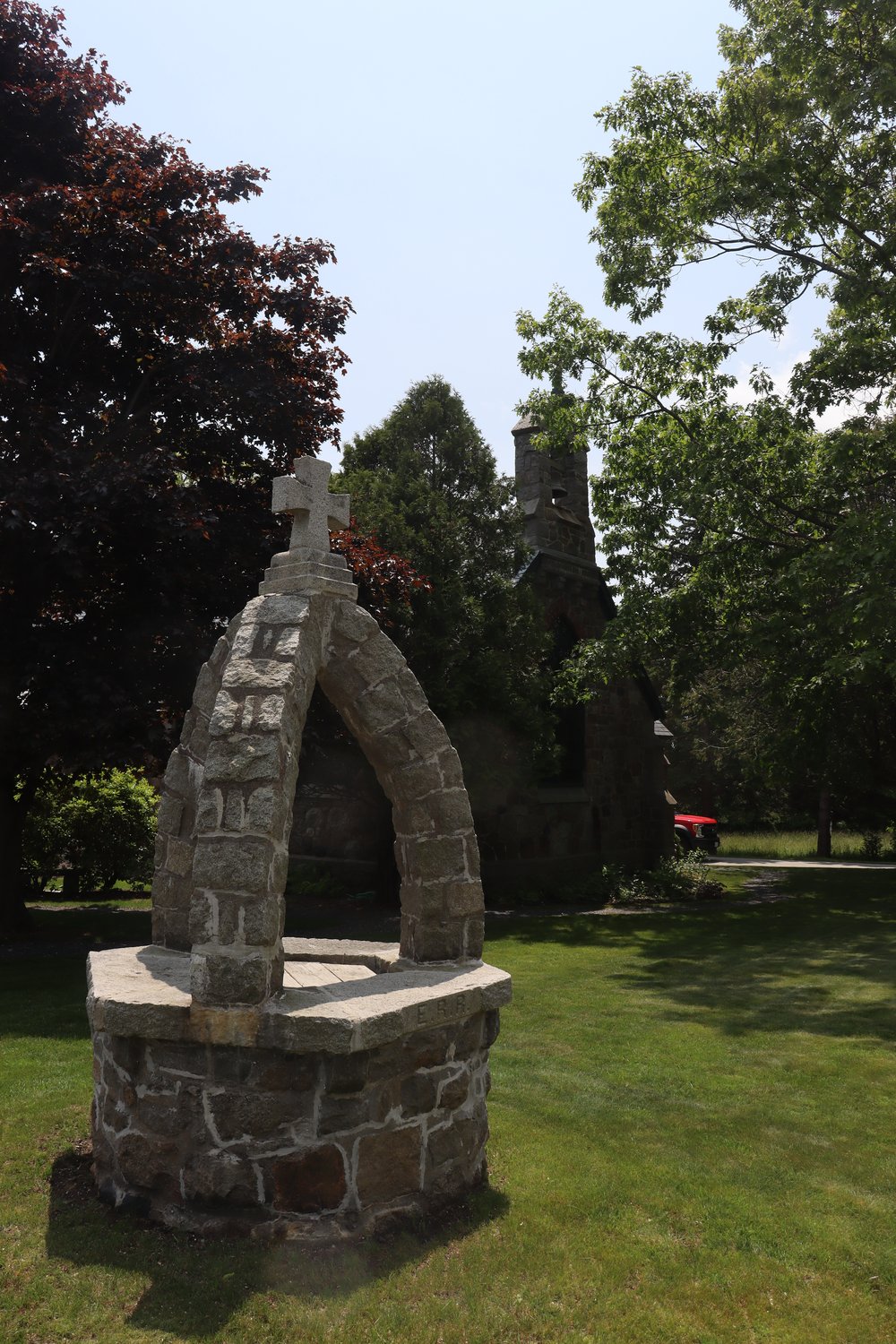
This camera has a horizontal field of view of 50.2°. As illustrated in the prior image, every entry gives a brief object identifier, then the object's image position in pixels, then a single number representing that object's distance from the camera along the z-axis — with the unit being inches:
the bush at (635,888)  695.7
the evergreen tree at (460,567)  574.2
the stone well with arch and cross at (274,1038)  166.9
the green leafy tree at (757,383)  497.4
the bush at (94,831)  618.8
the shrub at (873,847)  1087.6
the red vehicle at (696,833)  1039.0
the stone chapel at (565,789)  687.1
